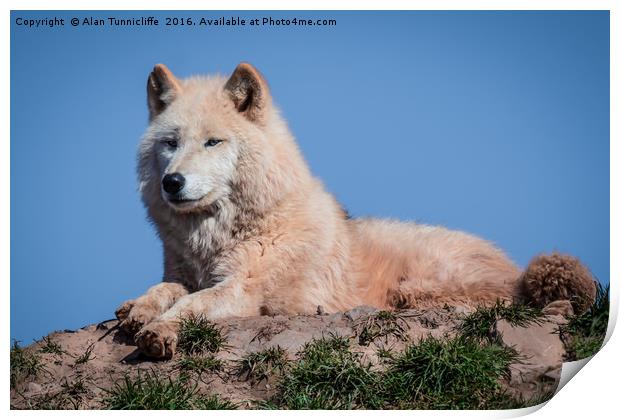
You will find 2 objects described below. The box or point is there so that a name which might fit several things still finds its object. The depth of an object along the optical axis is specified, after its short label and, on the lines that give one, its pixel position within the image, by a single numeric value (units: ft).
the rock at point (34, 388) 40.36
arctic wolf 45.88
